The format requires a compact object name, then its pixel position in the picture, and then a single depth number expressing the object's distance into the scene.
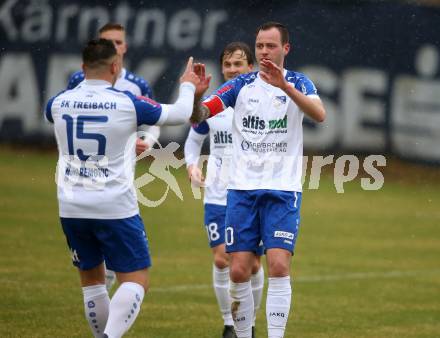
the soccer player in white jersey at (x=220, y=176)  20.47
